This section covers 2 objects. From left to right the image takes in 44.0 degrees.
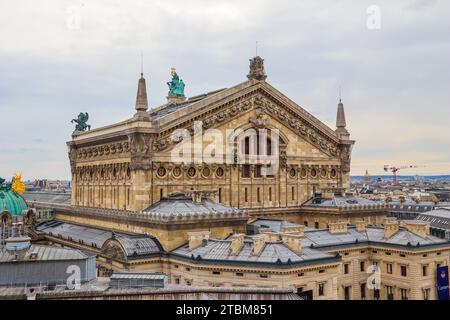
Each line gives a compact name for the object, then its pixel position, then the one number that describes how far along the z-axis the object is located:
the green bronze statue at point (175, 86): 105.06
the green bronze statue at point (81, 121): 105.00
